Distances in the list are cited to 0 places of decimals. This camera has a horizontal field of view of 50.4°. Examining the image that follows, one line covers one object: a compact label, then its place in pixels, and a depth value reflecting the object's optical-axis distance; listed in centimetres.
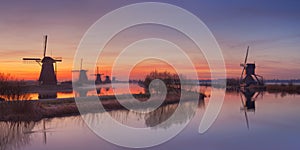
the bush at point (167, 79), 4253
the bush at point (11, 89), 1997
